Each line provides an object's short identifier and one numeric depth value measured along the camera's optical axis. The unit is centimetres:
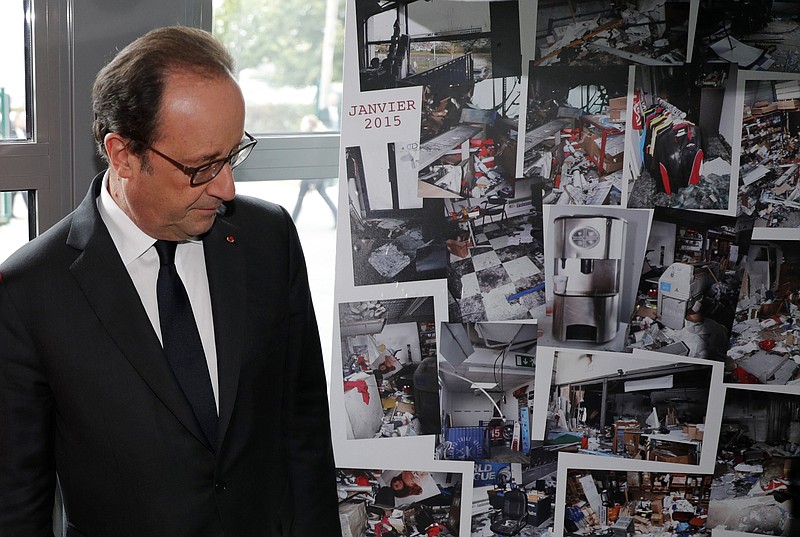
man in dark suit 129
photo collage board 190
